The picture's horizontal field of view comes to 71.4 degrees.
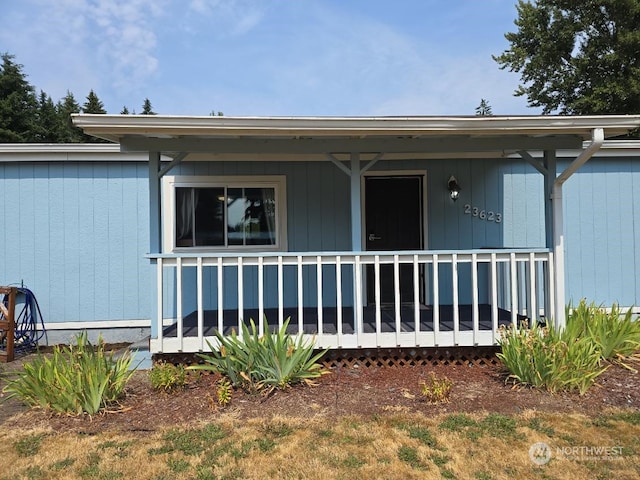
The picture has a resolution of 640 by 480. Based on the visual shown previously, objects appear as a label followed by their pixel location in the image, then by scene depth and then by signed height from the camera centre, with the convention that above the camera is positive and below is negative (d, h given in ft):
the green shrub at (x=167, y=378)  12.60 -3.73
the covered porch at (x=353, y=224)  13.41 +0.75
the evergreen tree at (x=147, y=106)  111.71 +35.72
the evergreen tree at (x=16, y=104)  77.15 +26.76
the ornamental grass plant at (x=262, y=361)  12.60 -3.30
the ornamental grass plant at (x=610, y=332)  14.53 -3.01
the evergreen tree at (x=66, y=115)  84.75 +27.94
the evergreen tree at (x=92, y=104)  98.11 +31.91
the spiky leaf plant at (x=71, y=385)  11.38 -3.55
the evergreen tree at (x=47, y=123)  87.86 +25.50
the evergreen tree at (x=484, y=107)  135.95 +41.67
